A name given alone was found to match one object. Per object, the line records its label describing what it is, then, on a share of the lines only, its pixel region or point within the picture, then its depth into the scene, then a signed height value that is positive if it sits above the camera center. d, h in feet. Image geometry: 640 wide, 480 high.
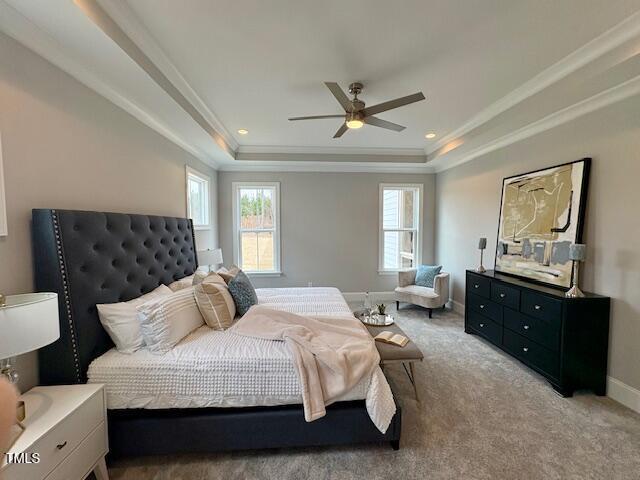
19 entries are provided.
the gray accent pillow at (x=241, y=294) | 8.11 -2.03
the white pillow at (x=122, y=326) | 5.95 -2.13
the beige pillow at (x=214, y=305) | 7.22 -2.07
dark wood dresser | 7.76 -3.22
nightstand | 3.65 -3.07
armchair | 14.07 -3.46
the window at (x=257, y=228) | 16.70 -0.10
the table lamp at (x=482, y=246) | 12.04 -0.88
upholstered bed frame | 5.28 -3.76
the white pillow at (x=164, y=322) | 5.95 -2.12
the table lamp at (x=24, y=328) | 3.47 -1.33
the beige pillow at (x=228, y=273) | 9.05 -1.59
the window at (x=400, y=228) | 17.57 -0.12
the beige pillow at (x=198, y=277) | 9.17 -1.70
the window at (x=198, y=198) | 12.68 +1.40
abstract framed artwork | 8.61 +0.15
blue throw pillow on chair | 15.24 -2.73
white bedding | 5.52 -3.10
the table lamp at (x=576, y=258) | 7.89 -0.95
